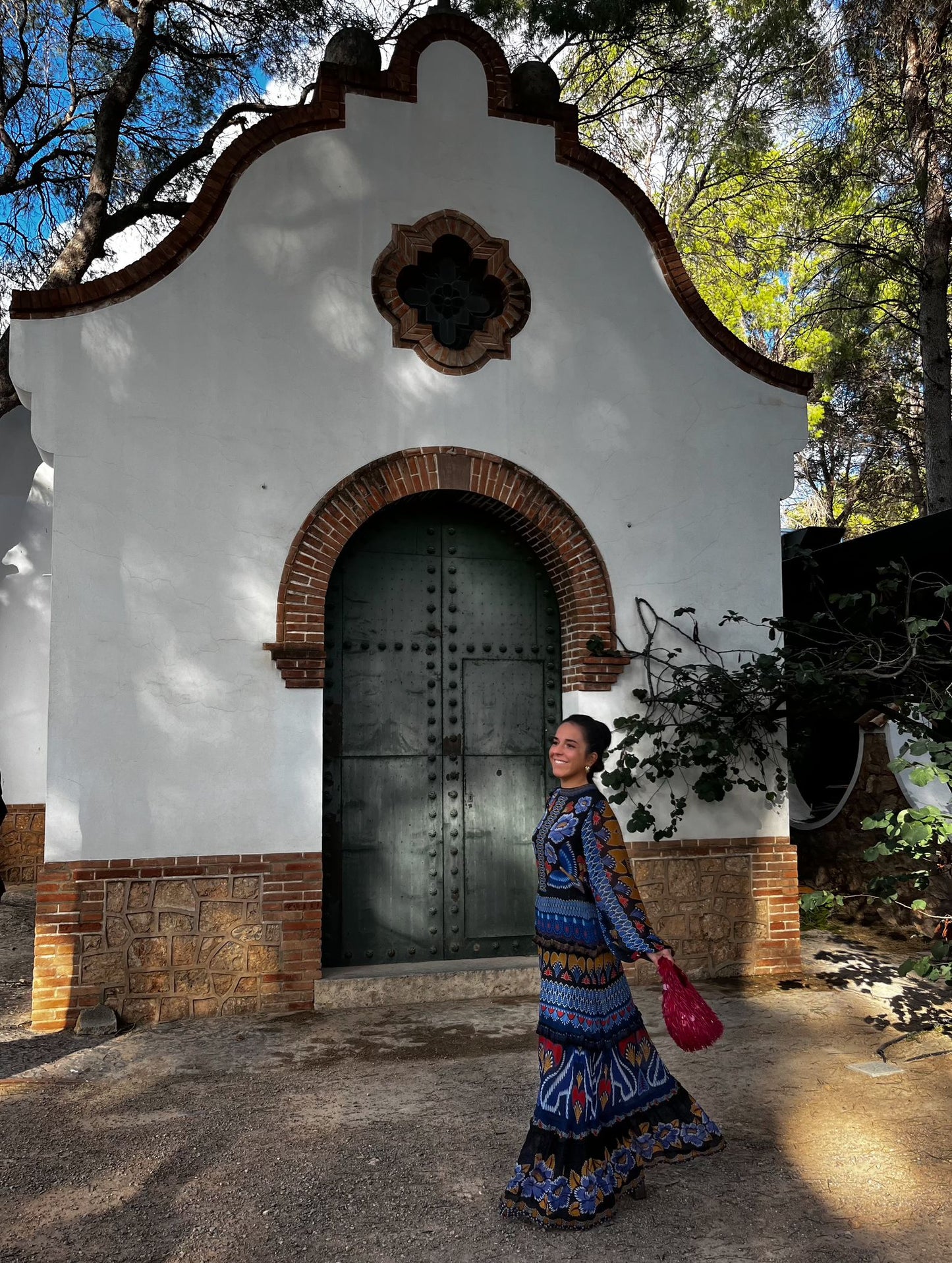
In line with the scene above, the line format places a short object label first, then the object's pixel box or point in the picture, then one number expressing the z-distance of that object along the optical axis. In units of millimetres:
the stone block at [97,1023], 5484
